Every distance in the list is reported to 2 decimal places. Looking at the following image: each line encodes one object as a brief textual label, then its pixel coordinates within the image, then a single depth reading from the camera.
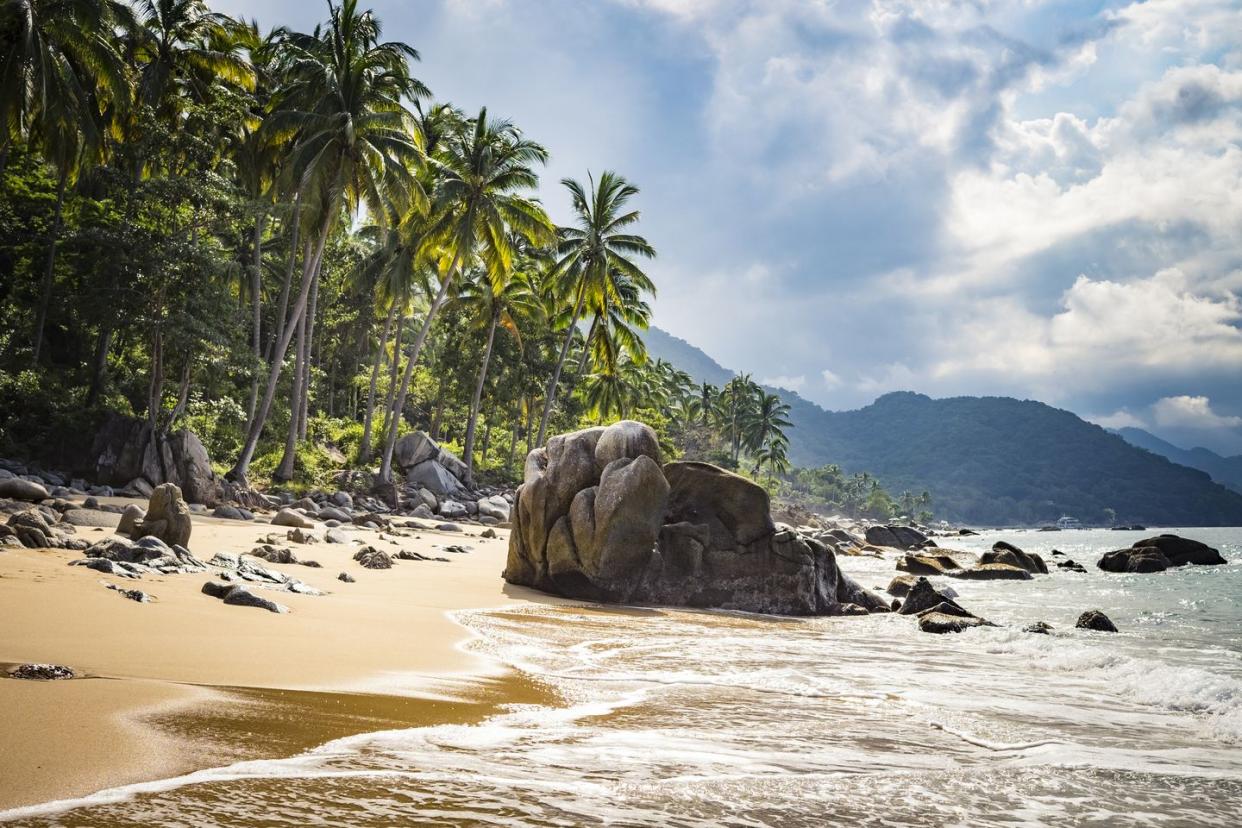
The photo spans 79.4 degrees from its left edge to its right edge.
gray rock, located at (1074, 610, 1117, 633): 11.79
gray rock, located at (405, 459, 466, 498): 30.55
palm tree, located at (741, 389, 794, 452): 79.50
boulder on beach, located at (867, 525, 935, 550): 51.47
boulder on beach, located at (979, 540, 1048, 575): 26.66
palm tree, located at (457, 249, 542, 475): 34.78
